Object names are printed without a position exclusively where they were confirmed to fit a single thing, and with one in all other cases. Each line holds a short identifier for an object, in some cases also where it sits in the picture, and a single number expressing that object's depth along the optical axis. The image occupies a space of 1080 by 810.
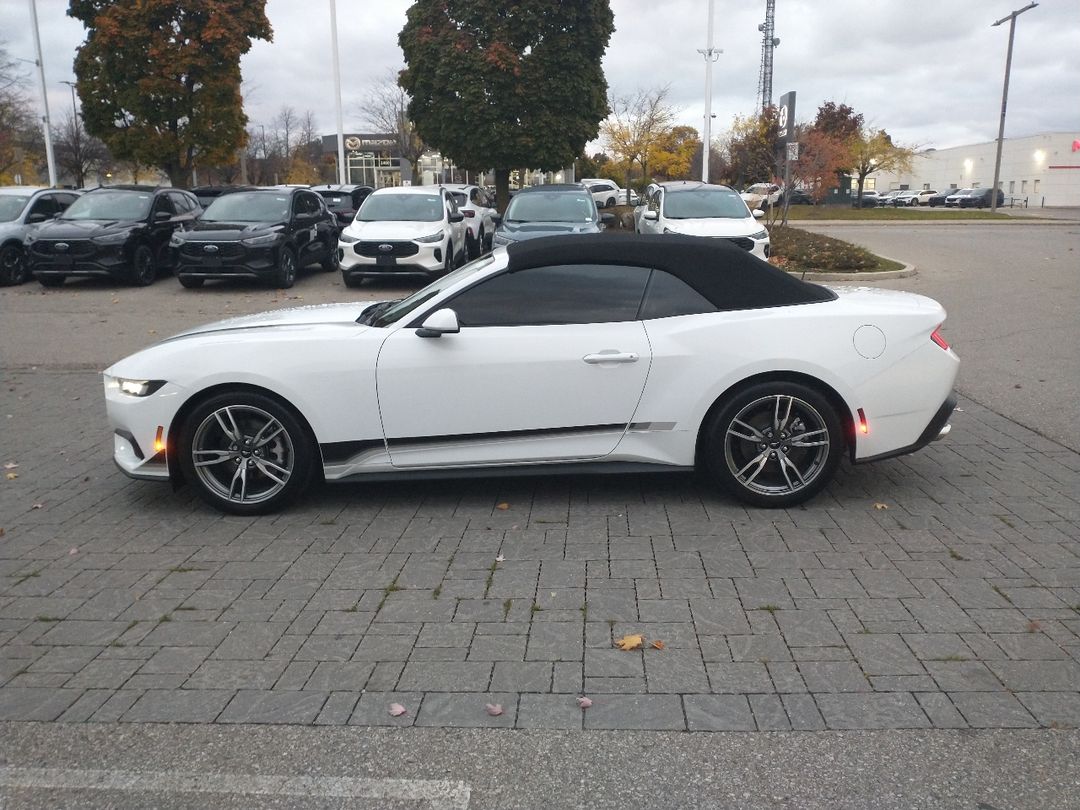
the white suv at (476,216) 18.92
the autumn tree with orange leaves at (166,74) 28.75
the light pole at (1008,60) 40.16
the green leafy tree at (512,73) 28.73
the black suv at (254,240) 15.53
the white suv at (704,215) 15.81
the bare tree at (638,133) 42.09
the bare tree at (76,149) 52.22
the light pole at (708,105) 30.96
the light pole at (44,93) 36.91
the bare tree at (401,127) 53.44
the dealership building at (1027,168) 66.81
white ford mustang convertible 5.19
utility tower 88.94
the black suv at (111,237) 15.95
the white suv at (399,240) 15.81
